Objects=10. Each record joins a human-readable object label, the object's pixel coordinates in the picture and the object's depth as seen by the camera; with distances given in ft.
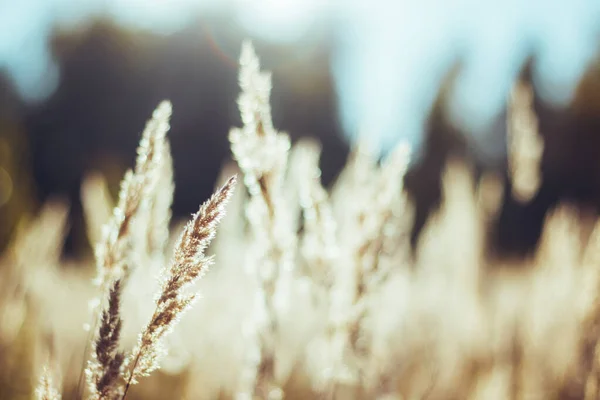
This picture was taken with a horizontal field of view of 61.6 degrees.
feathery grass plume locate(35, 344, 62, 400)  2.84
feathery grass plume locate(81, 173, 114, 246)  8.70
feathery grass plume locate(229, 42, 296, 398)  3.77
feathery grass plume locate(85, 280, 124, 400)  2.70
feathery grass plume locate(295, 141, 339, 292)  4.86
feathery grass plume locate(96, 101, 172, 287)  3.09
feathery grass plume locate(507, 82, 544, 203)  8.26
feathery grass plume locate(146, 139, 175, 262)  5.55
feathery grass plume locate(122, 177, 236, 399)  2.79
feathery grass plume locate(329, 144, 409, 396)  4.71
